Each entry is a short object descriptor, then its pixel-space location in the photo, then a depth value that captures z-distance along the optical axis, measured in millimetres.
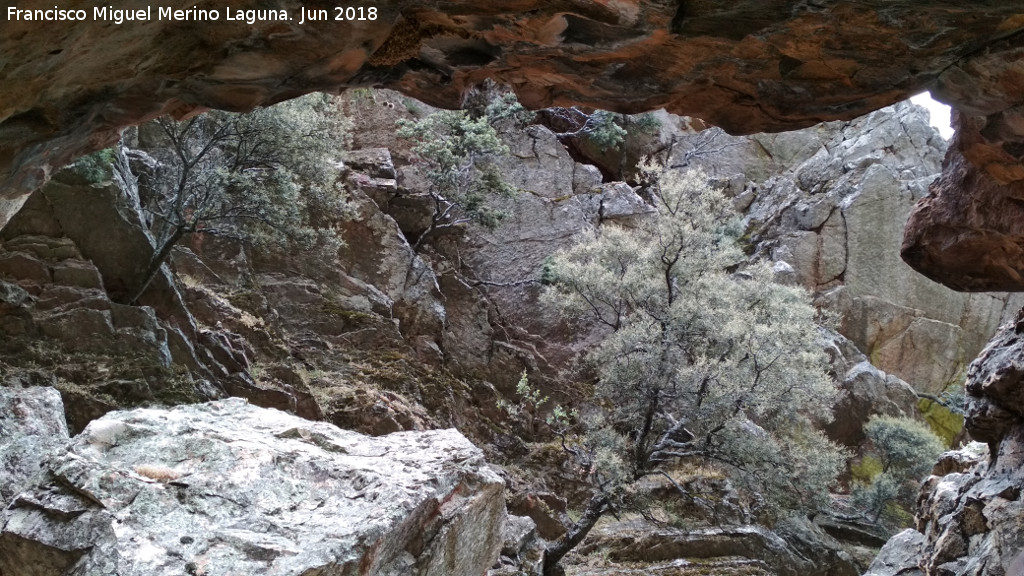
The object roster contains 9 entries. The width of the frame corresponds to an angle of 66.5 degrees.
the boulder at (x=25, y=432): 9664
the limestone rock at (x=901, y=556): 13789
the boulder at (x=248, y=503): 7883
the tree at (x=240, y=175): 16766
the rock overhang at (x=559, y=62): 6617
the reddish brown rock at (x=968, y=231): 9656
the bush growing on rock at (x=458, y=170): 25703
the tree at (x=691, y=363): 18156
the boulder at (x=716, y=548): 19156
